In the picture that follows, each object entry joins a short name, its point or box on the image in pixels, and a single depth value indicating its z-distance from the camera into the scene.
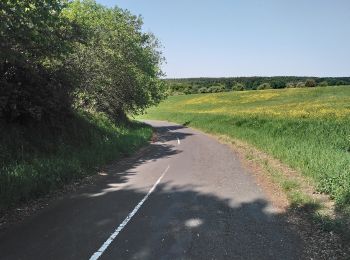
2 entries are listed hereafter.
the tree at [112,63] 24.77
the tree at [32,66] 11.23
